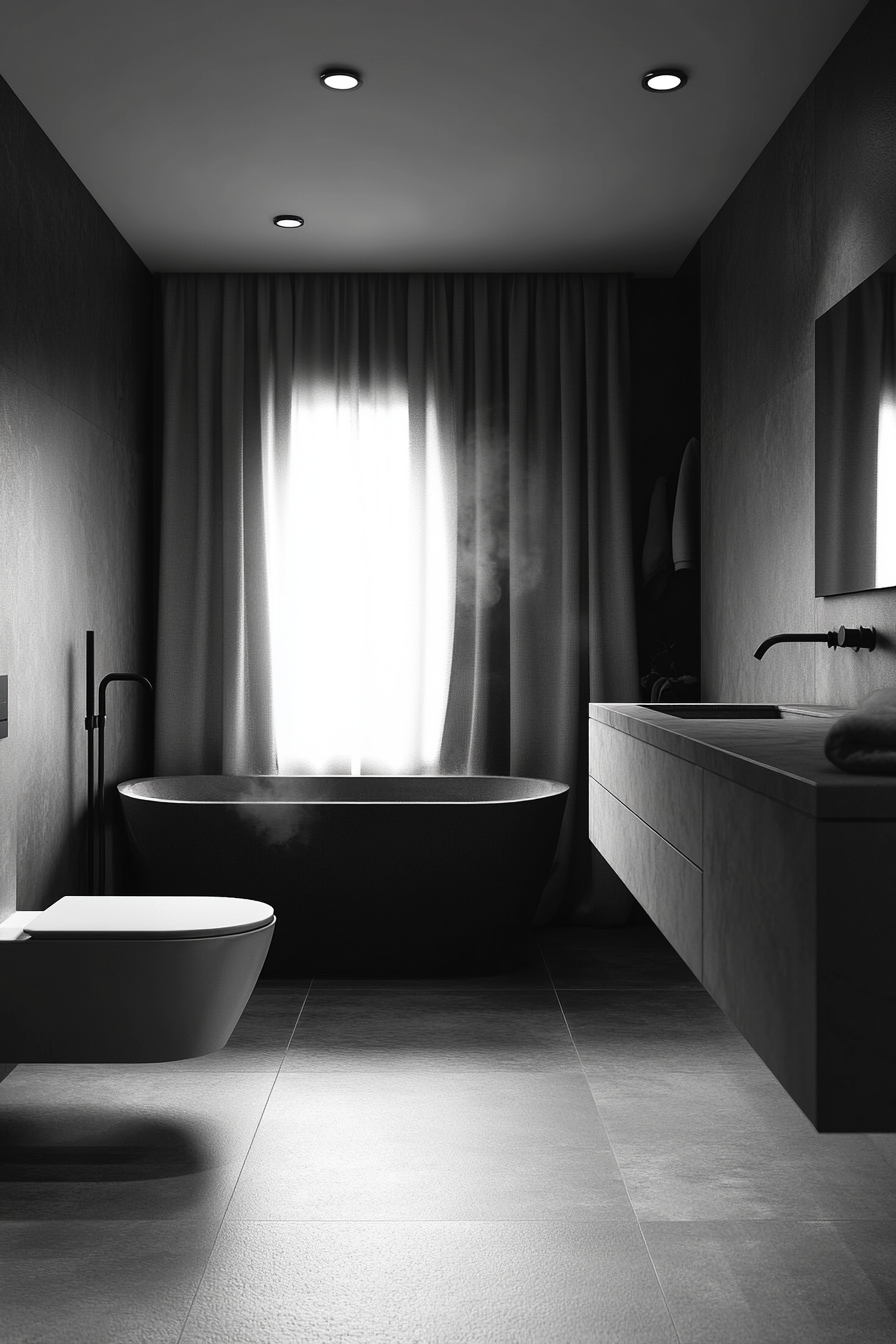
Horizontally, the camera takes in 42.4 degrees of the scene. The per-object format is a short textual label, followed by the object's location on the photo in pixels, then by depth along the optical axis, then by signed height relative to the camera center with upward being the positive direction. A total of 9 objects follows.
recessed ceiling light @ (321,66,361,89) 3.04 +1.55
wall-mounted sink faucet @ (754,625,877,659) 2.62 +0.05
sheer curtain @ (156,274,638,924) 4.58 +0.54
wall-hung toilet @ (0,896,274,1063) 2.49 -0.71
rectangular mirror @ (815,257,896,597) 2.52 +0.51
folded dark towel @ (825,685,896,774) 1.28 -0.09
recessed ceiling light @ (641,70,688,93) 3.07 +1.56
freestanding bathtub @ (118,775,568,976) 3.70 -0.67
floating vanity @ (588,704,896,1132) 1.22 -0.30
